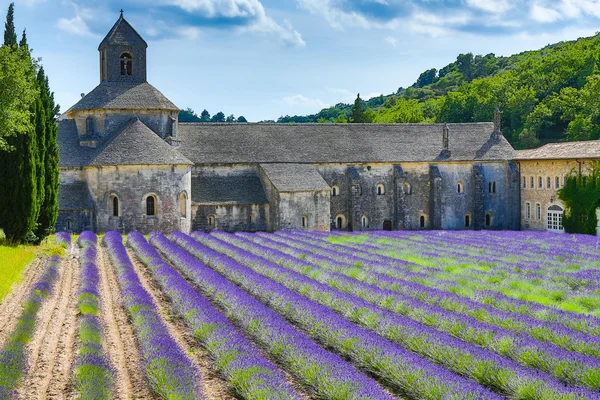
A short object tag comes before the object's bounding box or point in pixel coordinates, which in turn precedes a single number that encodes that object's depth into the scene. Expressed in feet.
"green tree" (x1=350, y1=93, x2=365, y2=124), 280.70
